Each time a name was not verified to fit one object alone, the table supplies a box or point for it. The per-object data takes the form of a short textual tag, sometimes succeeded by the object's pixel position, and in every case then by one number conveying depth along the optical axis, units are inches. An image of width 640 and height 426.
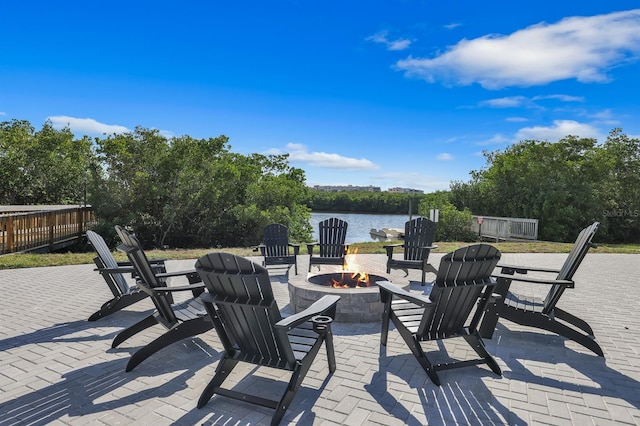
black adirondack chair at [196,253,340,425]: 88.1
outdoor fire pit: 158.4
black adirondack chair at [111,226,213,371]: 117.6
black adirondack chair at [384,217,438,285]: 235.6
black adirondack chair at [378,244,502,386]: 108.8
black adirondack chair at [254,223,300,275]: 263.8
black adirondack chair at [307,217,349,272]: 265.1
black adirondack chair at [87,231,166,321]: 159.9
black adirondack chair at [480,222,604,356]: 131.6
